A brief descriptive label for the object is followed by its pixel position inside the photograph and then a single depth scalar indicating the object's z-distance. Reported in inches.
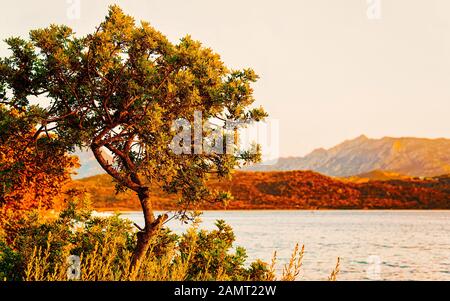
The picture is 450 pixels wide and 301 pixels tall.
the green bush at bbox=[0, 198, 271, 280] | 518.0
